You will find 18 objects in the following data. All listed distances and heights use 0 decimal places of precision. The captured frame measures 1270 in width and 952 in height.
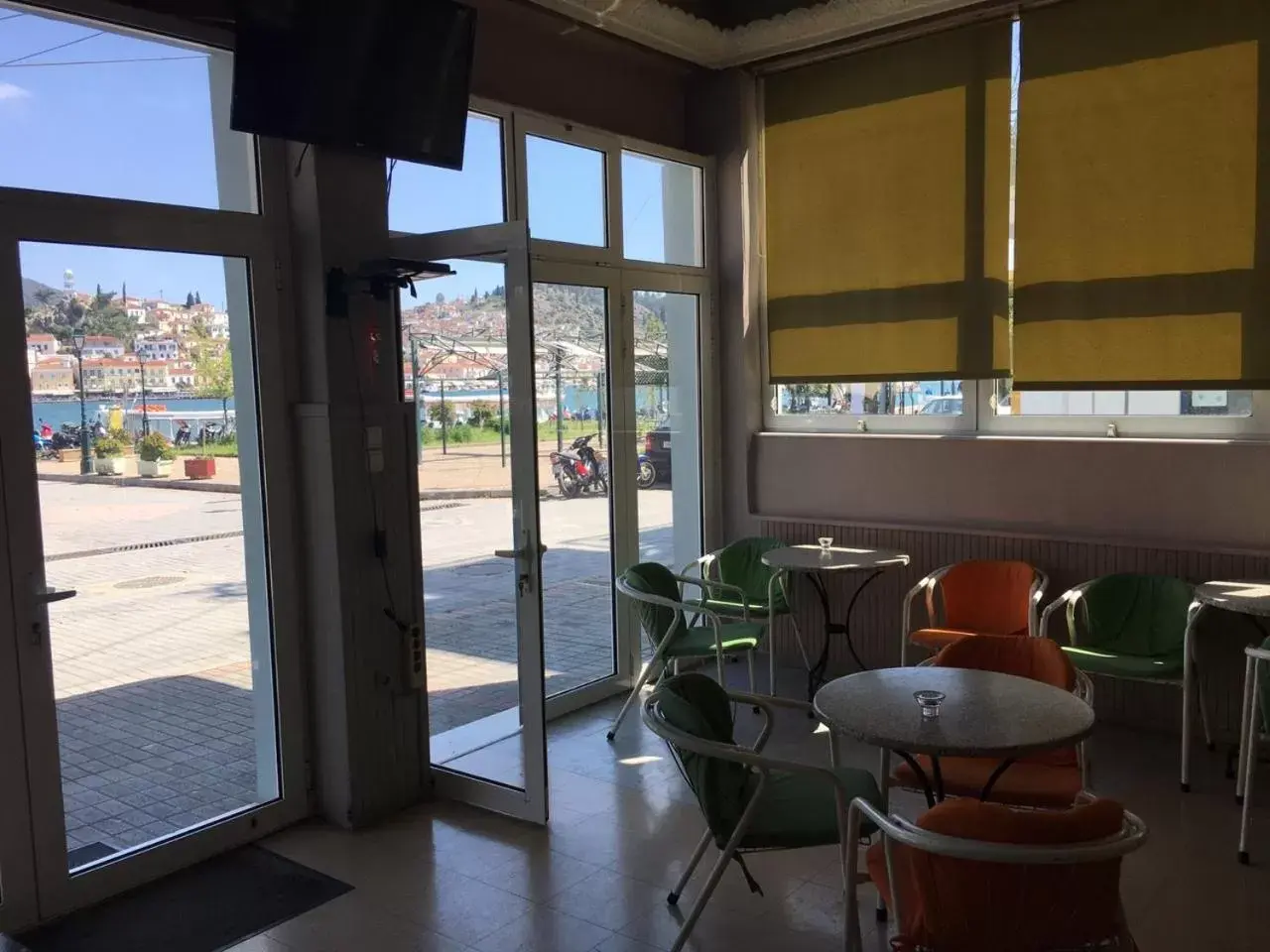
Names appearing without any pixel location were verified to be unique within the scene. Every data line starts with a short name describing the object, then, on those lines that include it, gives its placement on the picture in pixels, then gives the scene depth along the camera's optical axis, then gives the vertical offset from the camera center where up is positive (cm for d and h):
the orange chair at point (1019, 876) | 207 -97
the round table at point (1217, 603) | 388 -80
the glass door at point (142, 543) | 323 -43
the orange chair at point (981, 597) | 489 -96
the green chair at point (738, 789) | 260 -103
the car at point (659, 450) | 564 -26
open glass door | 380 -41
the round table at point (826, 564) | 491 -78
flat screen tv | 340 +115
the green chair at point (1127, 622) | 432 -100
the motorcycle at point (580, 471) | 507 -33
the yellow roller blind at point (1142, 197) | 443 +84
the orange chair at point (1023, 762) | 286 -107
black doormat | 314 -155
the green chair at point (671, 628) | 452 -102
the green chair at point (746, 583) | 518 -94
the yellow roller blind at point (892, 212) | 509 +93
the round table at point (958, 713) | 249 -81
